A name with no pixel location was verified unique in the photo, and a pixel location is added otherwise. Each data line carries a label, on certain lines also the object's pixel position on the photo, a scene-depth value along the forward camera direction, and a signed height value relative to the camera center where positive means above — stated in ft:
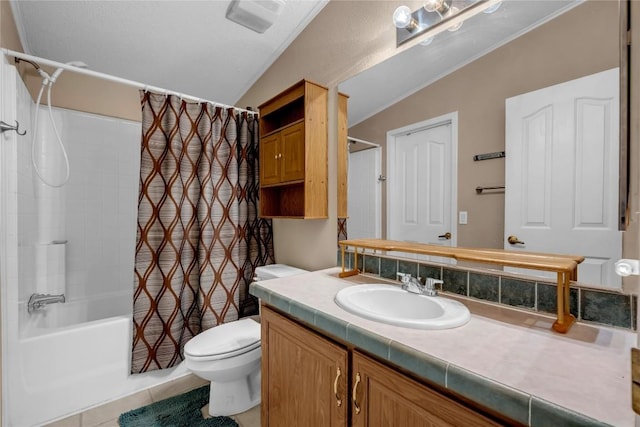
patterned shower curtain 5.75 -0.26
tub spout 5.65 -1.84
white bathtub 4.91 -2.98
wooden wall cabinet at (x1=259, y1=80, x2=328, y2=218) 5.60 +1.32
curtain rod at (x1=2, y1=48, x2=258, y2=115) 4.72 +2.62
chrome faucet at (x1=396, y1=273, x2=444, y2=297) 3.65 -0.98
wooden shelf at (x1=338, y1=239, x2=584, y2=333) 2.65 -0.52
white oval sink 2.73 -1.10
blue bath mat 5.04 -3.79
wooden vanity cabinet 2.25 -1.75
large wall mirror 2.81 +1.19
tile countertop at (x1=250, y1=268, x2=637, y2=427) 1.67 -1.12
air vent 5.75 +4.27
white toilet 4.82 -2.62
